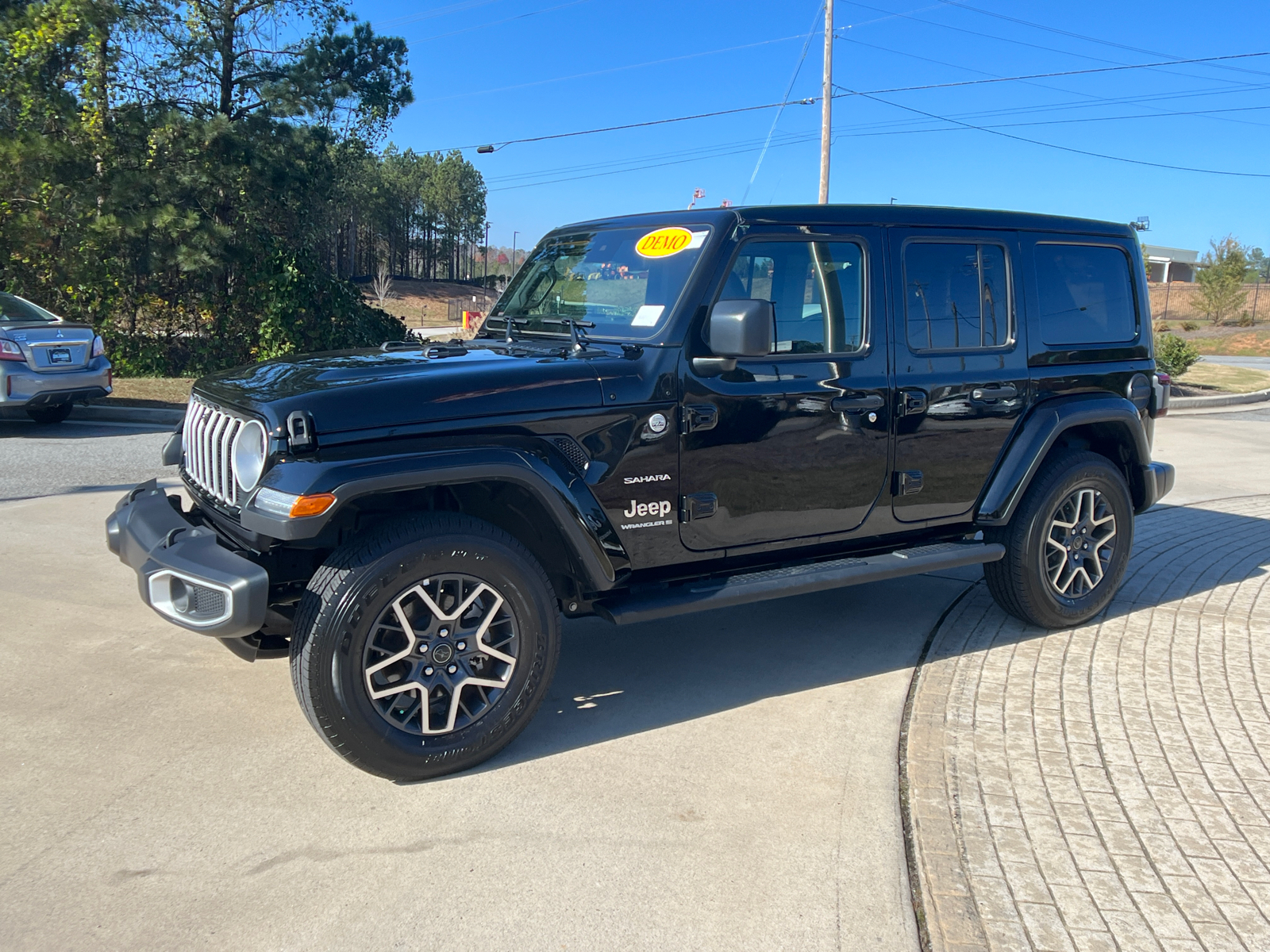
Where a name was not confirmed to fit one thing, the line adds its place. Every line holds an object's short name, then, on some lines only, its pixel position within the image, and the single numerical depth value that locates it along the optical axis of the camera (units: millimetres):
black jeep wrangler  3324
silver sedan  10422
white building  87312
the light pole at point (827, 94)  21219
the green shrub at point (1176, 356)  18234
